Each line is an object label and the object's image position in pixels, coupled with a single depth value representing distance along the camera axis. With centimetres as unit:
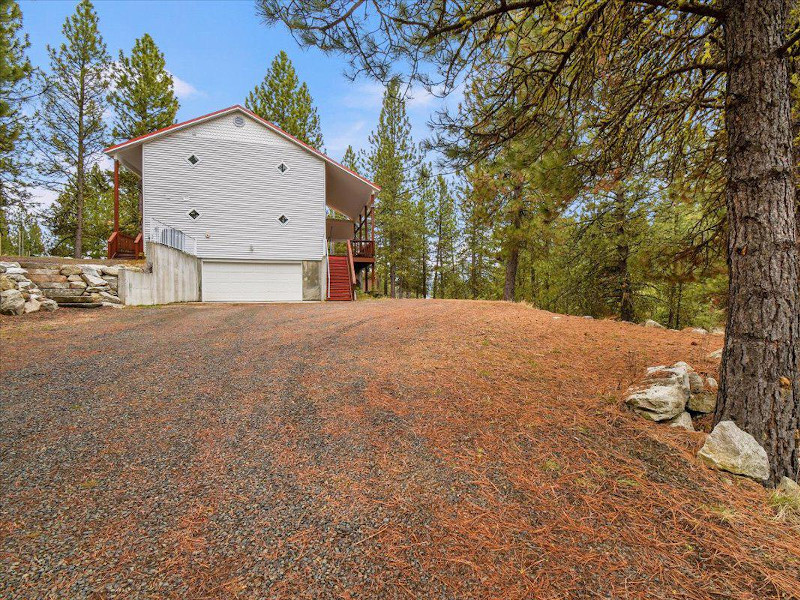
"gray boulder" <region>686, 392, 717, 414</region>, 303
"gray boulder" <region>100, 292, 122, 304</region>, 881
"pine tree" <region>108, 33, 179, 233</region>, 1850
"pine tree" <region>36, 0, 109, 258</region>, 1725
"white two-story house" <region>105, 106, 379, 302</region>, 1352
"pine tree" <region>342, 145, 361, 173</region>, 2639
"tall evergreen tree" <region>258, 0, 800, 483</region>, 251
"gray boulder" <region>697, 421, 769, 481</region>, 226
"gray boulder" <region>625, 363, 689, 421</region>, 284
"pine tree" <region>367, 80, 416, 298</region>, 2280
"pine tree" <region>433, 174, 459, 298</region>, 2727
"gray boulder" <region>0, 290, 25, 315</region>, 678
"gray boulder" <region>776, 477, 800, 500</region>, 218
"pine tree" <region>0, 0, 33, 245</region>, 1323
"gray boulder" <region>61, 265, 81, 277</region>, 849
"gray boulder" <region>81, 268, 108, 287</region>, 870
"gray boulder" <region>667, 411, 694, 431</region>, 277
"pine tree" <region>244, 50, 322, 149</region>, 2109
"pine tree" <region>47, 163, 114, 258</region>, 2064
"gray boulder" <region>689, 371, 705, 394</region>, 312
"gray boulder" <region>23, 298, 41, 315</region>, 718
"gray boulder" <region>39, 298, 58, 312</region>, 757
